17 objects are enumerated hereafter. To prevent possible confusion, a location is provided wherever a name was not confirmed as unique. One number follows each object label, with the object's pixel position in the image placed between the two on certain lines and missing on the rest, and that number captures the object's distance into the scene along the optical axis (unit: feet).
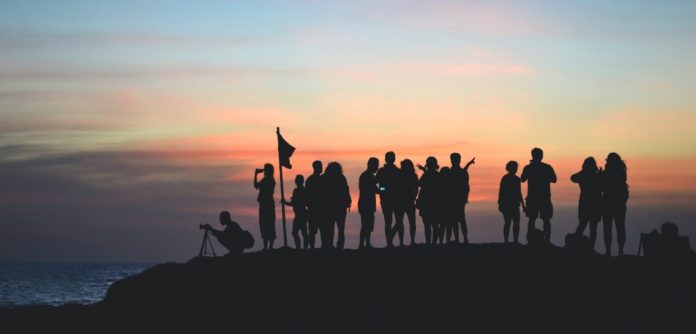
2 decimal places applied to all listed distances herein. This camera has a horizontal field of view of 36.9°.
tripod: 105.29
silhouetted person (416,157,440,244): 95.39
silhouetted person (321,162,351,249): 93.20
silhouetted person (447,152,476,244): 94.17
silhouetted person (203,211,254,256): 103.86
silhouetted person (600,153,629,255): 88.94
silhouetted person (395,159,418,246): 93.25
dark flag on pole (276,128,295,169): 104.94
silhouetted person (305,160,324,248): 93.79
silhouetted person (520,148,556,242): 91.25
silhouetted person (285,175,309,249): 98.94
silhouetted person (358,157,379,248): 93.35
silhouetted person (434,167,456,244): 94.58
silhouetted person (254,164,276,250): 99.86
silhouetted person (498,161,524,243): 93.25
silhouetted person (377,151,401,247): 92.79
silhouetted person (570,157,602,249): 89.56
